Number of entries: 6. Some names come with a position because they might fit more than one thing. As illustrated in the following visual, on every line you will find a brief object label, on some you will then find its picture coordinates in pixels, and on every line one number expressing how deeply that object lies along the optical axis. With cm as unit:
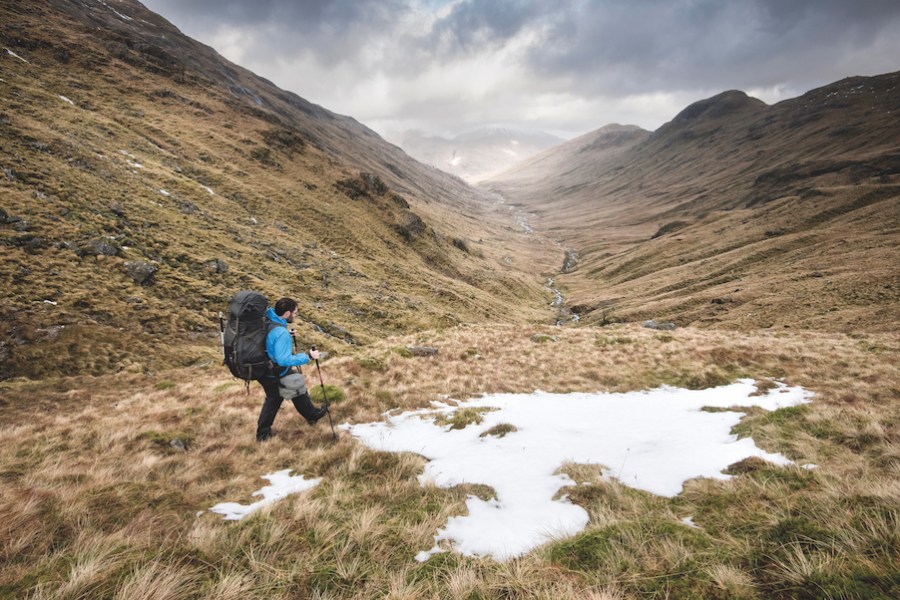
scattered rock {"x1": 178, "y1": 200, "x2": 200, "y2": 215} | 3904
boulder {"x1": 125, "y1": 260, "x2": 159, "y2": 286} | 2453
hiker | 777
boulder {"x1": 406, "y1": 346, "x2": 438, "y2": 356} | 1681
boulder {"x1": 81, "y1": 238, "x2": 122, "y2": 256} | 2420
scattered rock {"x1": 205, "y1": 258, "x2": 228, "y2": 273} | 3122
